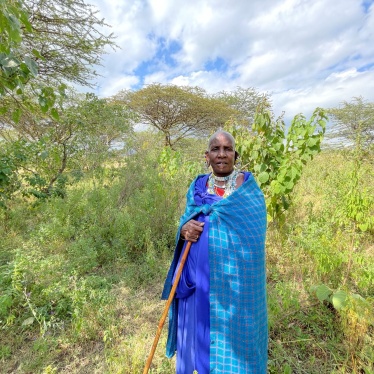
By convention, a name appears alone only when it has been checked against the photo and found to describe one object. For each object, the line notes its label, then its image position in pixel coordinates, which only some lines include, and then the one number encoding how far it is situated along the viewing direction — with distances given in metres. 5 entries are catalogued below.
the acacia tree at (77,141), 4.73
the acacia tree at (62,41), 4.28
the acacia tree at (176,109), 12.68
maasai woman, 1.33
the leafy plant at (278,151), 2.65
